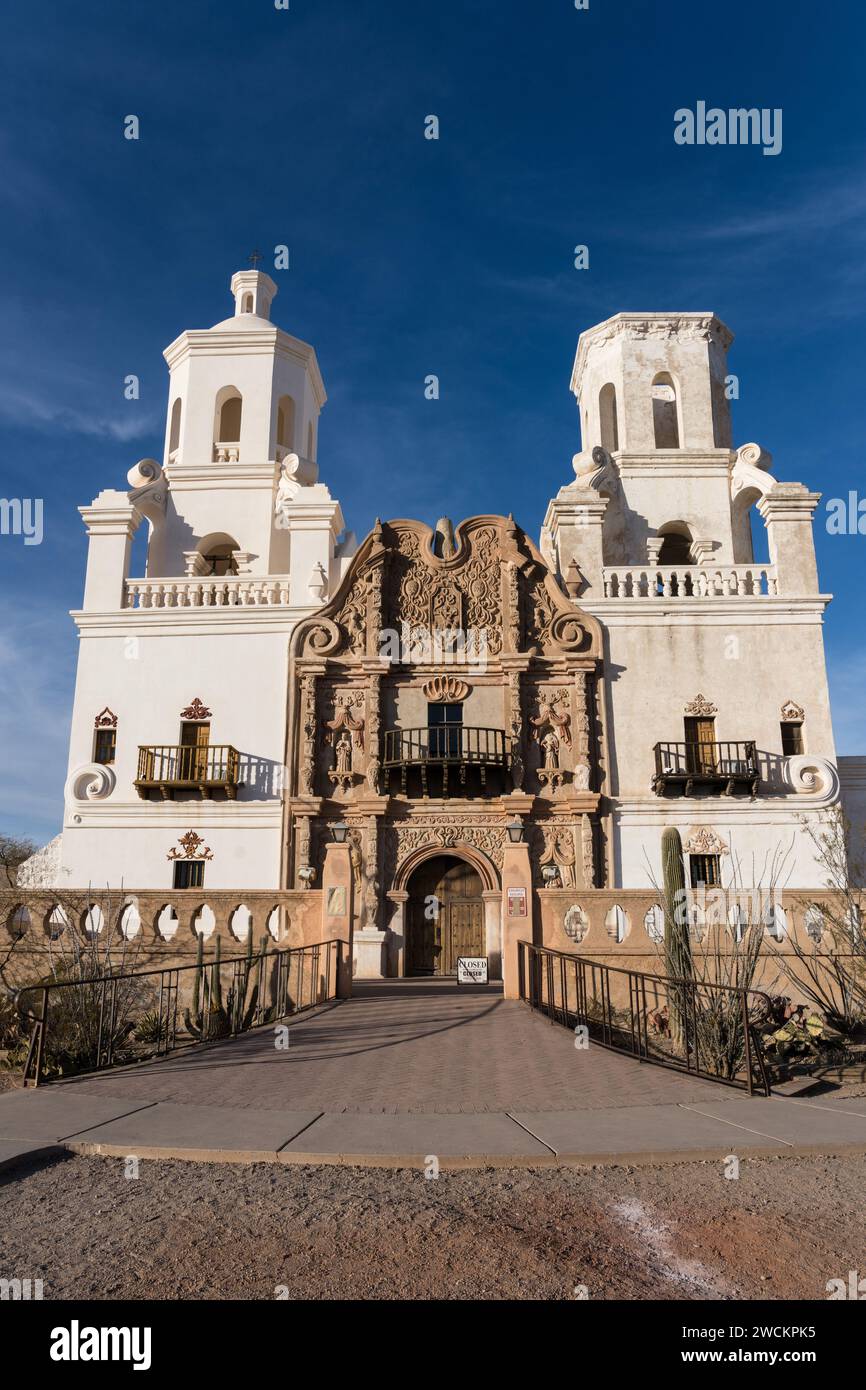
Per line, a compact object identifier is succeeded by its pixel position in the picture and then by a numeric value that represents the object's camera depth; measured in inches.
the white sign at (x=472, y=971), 817.5
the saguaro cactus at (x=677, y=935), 479.2
